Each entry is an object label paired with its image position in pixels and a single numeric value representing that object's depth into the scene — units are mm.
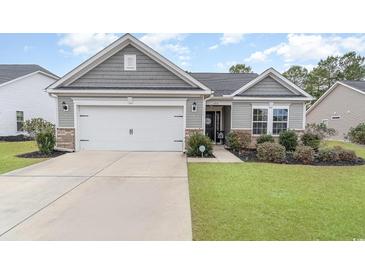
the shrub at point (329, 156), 10477
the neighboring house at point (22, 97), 20047
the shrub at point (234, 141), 14062
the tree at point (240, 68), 39531
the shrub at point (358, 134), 18844
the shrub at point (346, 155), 10453
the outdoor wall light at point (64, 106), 12509
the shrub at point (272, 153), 10286
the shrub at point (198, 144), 11281
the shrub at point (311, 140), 13826
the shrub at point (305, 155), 10188
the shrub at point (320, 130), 14333
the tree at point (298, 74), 40188
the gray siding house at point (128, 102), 12398
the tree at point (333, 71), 35562
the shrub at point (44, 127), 12266
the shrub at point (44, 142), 11633
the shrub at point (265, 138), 13798
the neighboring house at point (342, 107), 21516
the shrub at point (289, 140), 13641
